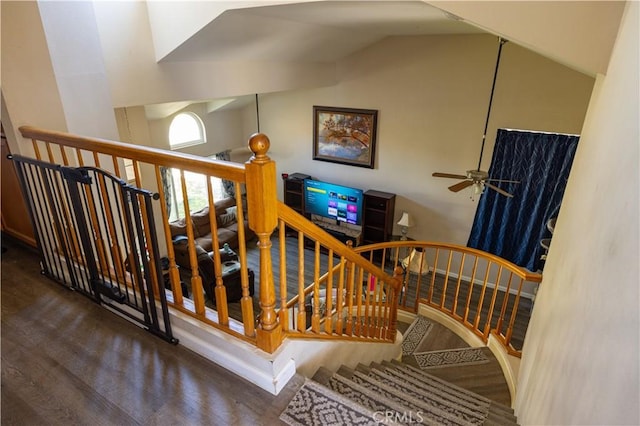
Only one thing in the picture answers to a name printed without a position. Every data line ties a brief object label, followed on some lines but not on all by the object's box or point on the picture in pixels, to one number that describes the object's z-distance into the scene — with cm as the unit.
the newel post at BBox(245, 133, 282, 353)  130
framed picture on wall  719
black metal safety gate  170
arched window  727
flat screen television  757
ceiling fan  448
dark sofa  554
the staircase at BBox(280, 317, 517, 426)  155
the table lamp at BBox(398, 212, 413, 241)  703
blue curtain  555
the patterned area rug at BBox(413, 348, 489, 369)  378
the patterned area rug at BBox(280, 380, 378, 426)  152
